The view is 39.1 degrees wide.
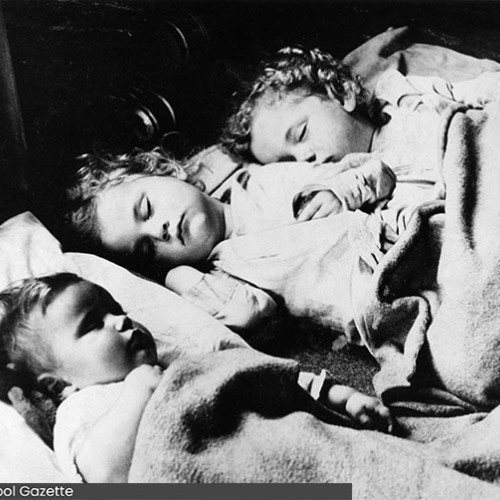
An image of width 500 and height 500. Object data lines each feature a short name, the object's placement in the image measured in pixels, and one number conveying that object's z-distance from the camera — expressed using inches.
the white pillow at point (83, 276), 37.5
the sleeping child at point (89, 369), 36.7
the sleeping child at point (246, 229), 41.7
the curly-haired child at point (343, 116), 45.3
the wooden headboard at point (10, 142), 43.9
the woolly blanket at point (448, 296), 39.2
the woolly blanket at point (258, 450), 35.6
